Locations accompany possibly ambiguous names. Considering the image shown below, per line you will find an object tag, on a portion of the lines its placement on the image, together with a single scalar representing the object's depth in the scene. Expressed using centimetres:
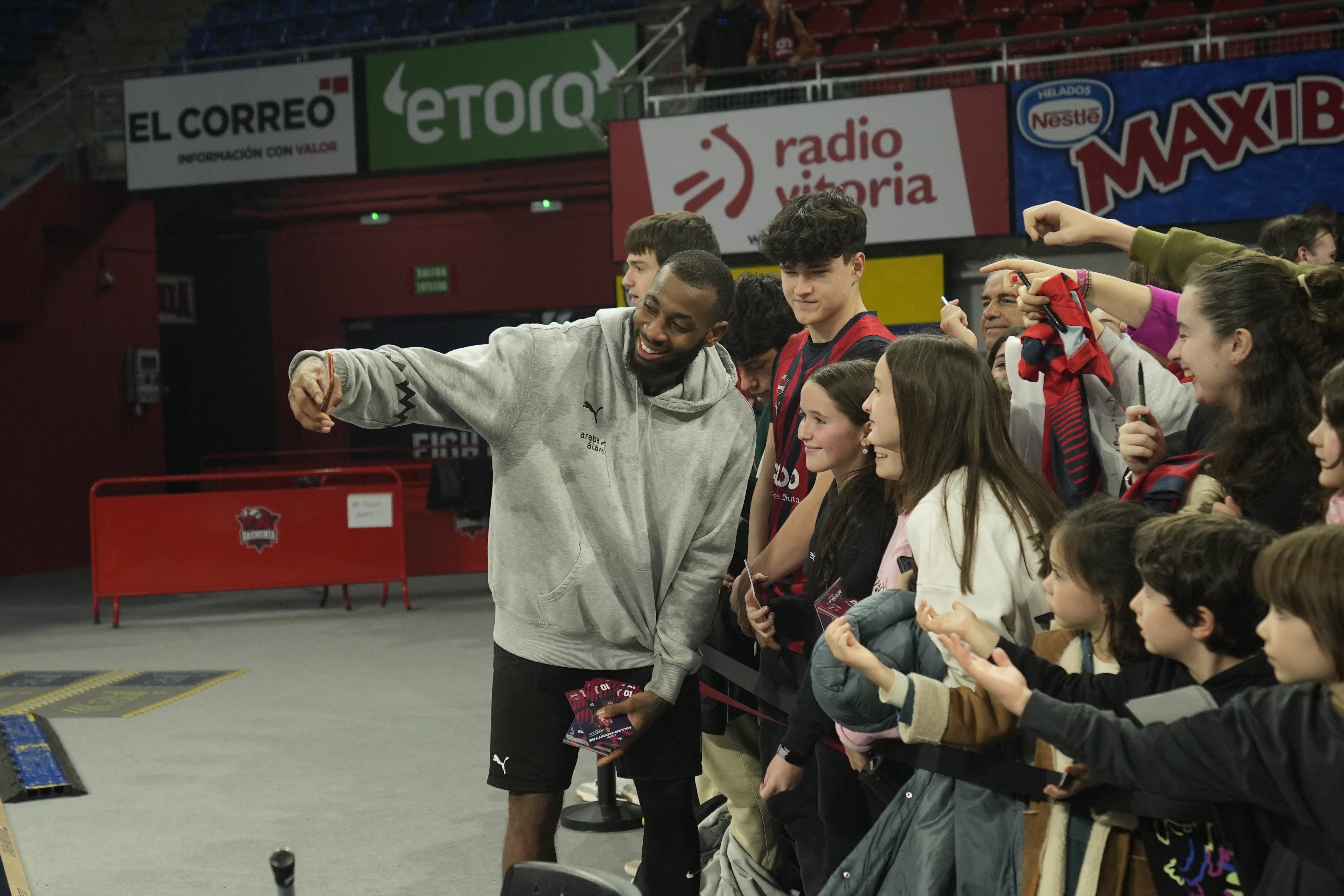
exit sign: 1572
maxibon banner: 849
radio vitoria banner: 928
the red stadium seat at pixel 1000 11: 1126
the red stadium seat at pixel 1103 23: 1052
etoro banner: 1151
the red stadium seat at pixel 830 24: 1170
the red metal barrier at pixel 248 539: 923
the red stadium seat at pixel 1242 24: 991
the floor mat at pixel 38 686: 673
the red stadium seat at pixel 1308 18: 916
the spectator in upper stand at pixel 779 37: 1020
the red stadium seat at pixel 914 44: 1082
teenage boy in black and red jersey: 303
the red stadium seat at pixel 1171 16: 1034
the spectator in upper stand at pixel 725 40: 1027
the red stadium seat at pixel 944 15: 1152
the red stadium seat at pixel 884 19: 1164
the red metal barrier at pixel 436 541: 1016
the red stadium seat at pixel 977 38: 1098
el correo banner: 1212
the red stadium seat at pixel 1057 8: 1097
